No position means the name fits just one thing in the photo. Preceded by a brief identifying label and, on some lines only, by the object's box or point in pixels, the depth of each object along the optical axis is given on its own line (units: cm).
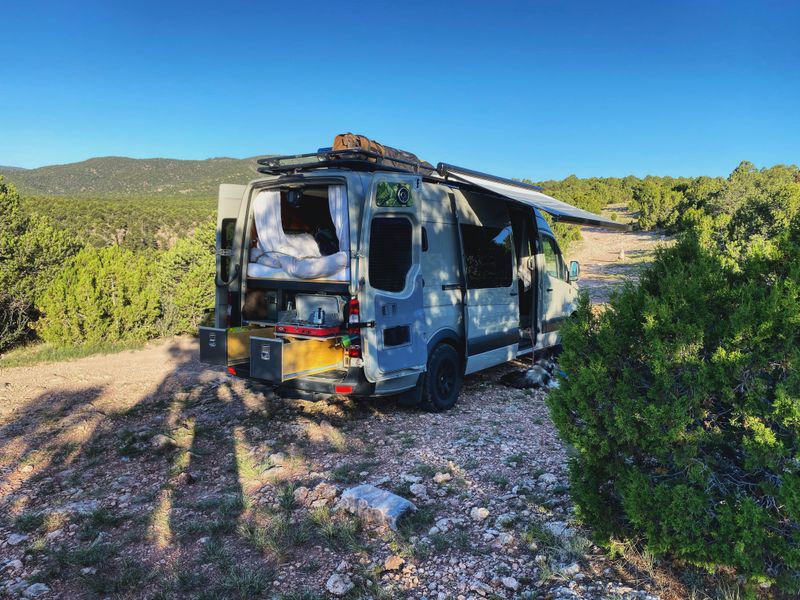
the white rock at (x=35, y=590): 282
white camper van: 497
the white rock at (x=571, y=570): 275
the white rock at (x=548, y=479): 390
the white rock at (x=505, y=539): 314
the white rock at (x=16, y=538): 334
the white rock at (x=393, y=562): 296
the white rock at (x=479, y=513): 348
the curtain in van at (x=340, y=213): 508
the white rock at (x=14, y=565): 307
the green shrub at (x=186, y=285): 1077
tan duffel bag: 595
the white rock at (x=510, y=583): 274
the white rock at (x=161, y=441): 499
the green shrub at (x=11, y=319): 940
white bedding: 554
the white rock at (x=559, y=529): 310
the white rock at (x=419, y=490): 388
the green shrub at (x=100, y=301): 949
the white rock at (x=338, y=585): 277
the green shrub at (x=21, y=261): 938
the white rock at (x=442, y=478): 409
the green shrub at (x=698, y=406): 228
